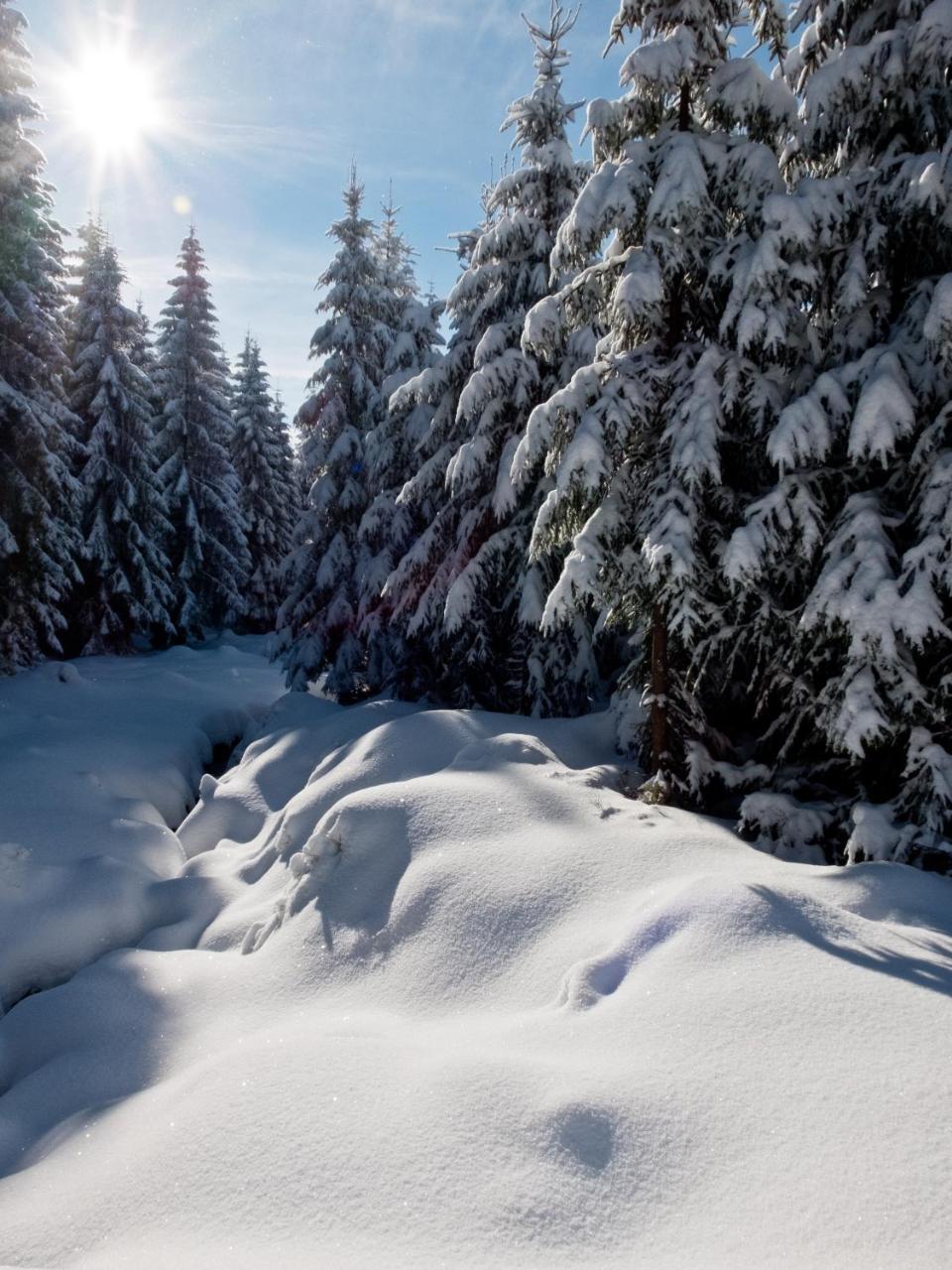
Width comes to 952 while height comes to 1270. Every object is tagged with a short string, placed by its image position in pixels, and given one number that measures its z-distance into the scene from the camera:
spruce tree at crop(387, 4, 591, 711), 11.91
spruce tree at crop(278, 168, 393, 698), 17.33
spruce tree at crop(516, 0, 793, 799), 7.04
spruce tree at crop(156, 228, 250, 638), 28.81
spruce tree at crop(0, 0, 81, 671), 17.00
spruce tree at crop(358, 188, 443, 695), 15.70
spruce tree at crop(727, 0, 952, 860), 6.11
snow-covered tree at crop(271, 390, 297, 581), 36.12
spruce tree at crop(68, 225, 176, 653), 24.03
